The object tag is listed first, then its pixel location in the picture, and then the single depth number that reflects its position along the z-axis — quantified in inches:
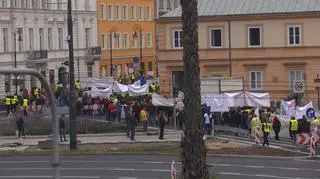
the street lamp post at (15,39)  3157.0
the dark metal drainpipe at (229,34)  2645.2
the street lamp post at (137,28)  4332.4
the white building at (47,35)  3223.4
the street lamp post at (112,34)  4036.9
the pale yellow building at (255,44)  2559.1
